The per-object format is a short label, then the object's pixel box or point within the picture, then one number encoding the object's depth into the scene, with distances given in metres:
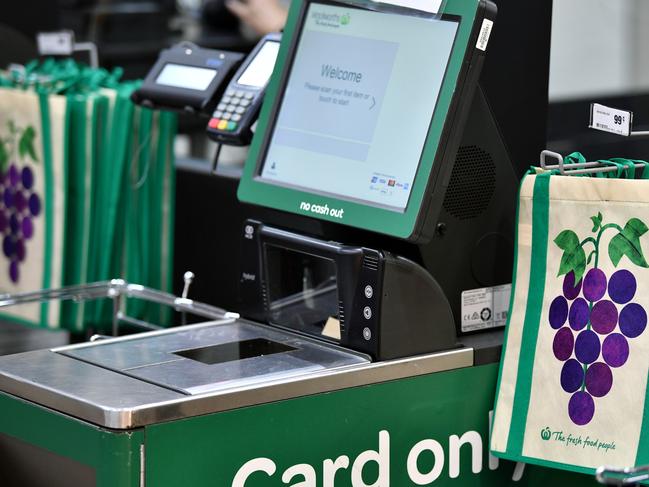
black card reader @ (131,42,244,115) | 3.84
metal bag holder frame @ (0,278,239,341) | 3.65
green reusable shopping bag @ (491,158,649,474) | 3.34
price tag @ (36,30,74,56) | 4.40
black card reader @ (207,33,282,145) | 3.67
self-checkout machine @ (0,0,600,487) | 3.24
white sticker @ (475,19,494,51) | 3.35
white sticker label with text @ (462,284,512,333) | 3.53
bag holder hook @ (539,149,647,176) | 3.40
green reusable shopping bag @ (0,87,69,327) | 4.05
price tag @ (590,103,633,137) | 3.39
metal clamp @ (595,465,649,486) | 3.07
